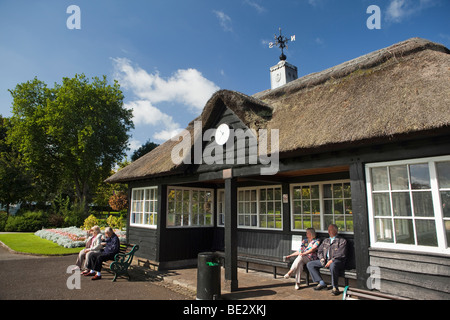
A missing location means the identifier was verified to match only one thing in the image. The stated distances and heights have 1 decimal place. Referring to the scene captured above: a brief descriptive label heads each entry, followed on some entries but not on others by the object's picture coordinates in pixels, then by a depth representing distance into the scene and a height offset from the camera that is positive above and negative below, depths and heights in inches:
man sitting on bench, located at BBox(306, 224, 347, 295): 211.8 -36.6
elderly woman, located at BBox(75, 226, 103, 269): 285.0 -35.3
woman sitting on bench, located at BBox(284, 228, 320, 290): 237.1 -36.7
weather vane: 477.1 +283.4
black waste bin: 205.3 -48.8
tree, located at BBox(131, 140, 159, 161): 1423.5 +315.7
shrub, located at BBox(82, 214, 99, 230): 638.5 -25.6
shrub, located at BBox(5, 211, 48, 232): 736.3 -27.6
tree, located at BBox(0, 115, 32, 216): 773.3 +82.8
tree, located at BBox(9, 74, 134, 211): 942.4 +278.7
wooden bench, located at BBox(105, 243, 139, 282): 269.0 -52.2
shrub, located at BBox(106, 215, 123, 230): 676.7 -25.1
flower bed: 485.1 -46.9
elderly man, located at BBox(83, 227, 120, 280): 278.2 -44.0
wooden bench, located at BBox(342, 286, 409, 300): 148.6 -44.9
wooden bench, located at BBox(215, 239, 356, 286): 214.8 -46.8
